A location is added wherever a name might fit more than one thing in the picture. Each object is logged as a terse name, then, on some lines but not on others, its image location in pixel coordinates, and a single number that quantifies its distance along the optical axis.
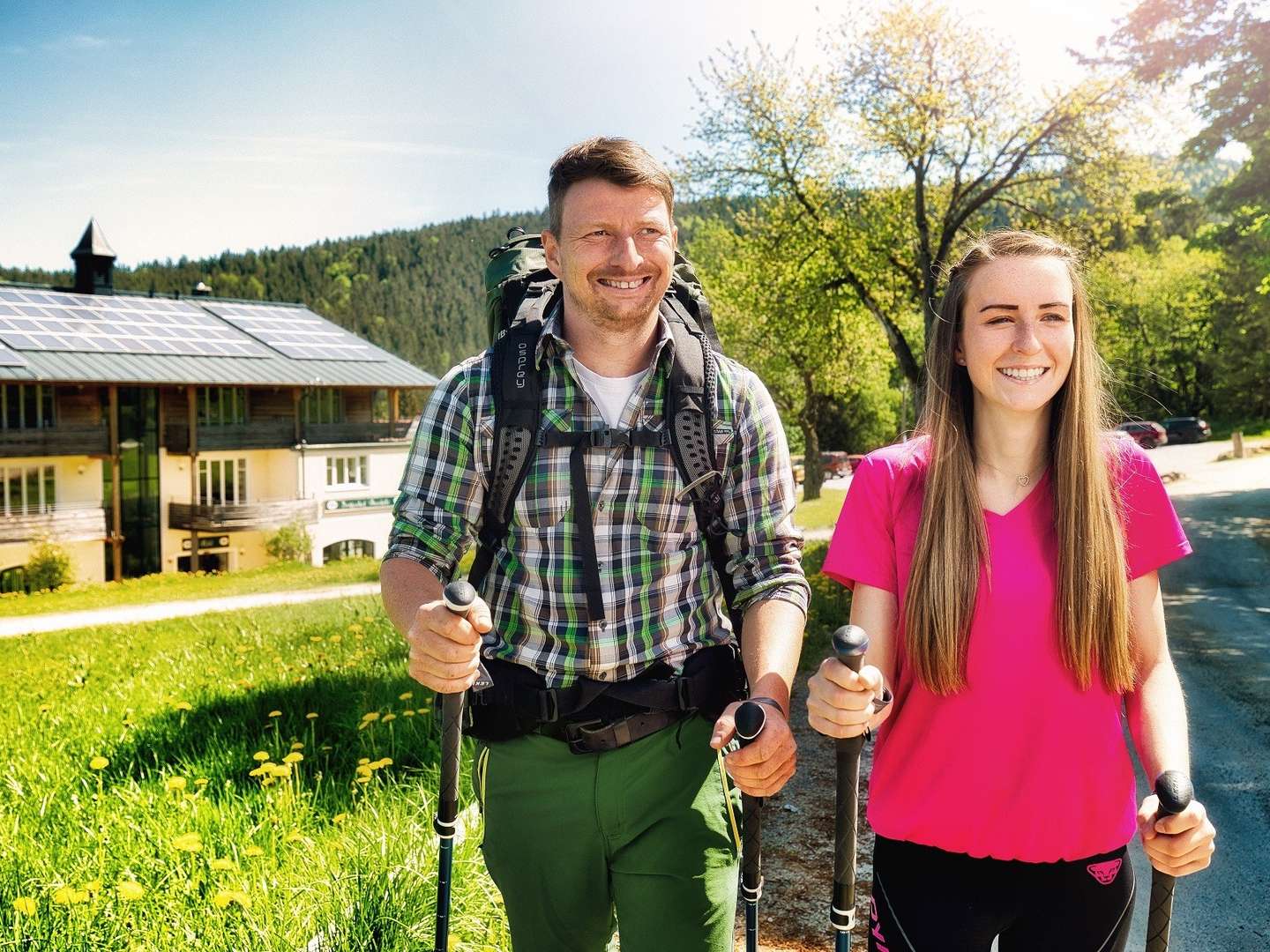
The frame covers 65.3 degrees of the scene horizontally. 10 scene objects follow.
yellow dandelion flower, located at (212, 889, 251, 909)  3.31
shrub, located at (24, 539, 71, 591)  40.97
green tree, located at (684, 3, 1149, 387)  18.47
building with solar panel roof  45.03
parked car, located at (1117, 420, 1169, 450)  40.70
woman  2.16
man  2.46
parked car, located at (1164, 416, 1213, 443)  47.91
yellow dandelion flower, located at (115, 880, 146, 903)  3.20
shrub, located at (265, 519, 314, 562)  52.19
